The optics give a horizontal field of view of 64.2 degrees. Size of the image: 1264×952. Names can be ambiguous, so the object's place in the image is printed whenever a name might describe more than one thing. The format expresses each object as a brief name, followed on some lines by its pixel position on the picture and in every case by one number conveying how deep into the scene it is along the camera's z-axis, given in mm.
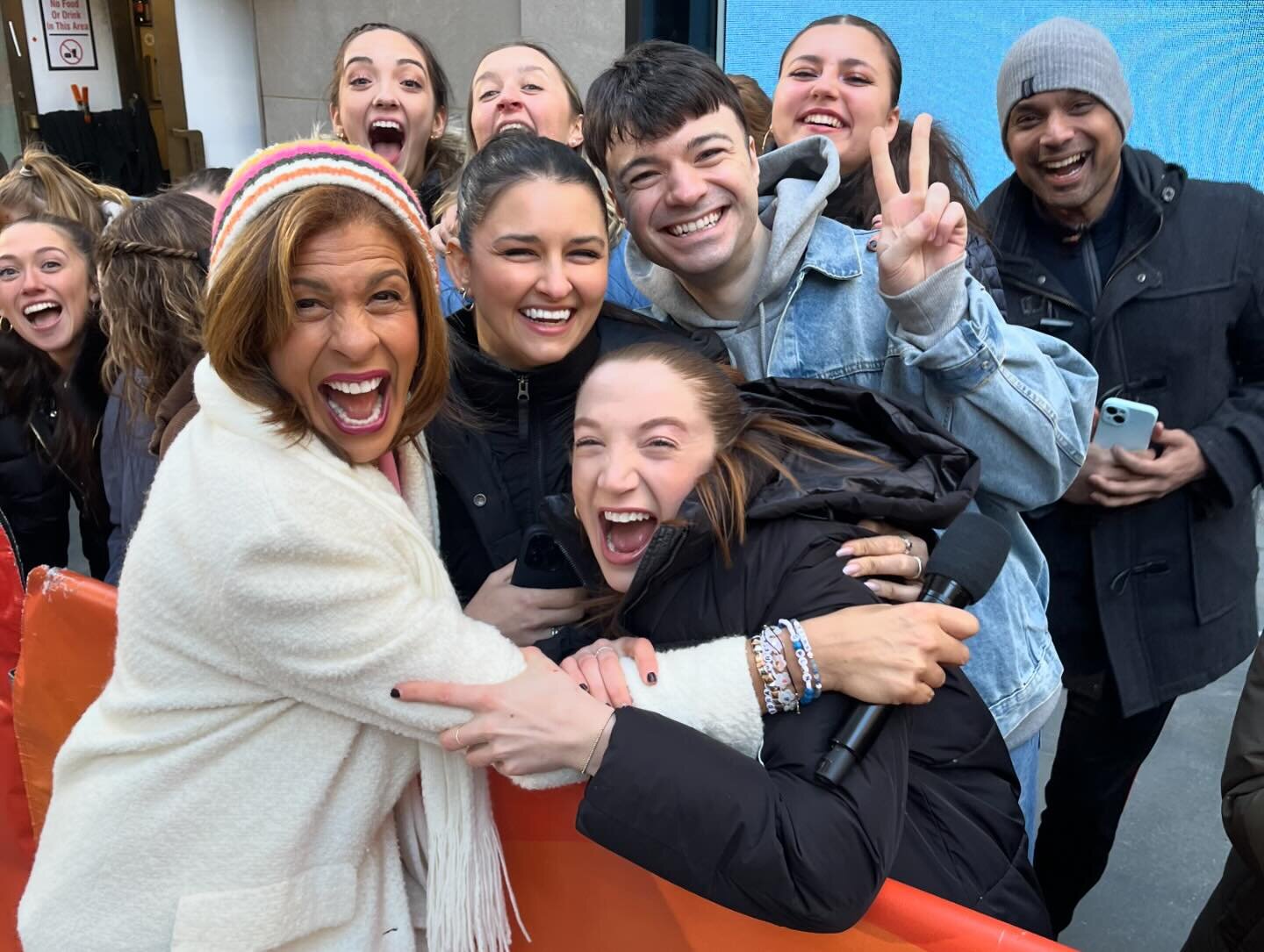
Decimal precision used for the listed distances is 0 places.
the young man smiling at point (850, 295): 1906
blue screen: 4883
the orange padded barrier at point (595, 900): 1396
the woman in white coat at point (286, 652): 1427
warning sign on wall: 8266
